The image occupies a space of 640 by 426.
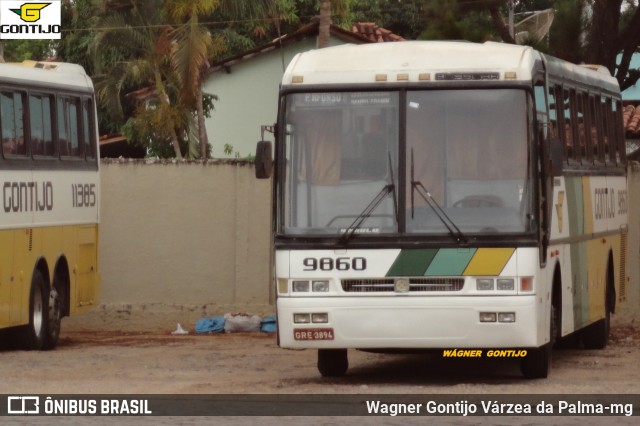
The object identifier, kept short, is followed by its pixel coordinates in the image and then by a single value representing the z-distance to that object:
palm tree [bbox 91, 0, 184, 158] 43.75
